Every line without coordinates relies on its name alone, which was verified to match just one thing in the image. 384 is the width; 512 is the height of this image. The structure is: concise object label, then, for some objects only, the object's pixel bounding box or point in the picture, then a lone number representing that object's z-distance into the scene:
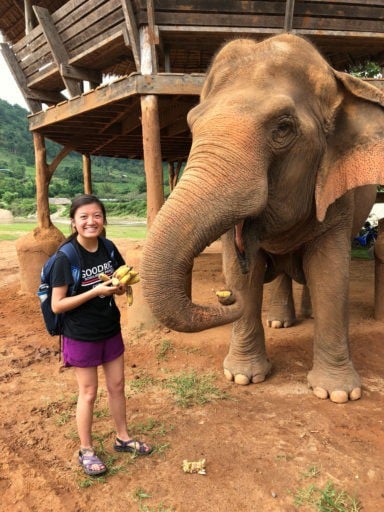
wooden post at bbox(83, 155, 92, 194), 10.18
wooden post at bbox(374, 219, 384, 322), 5.37
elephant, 2.26
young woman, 2.34
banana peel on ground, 2.54
